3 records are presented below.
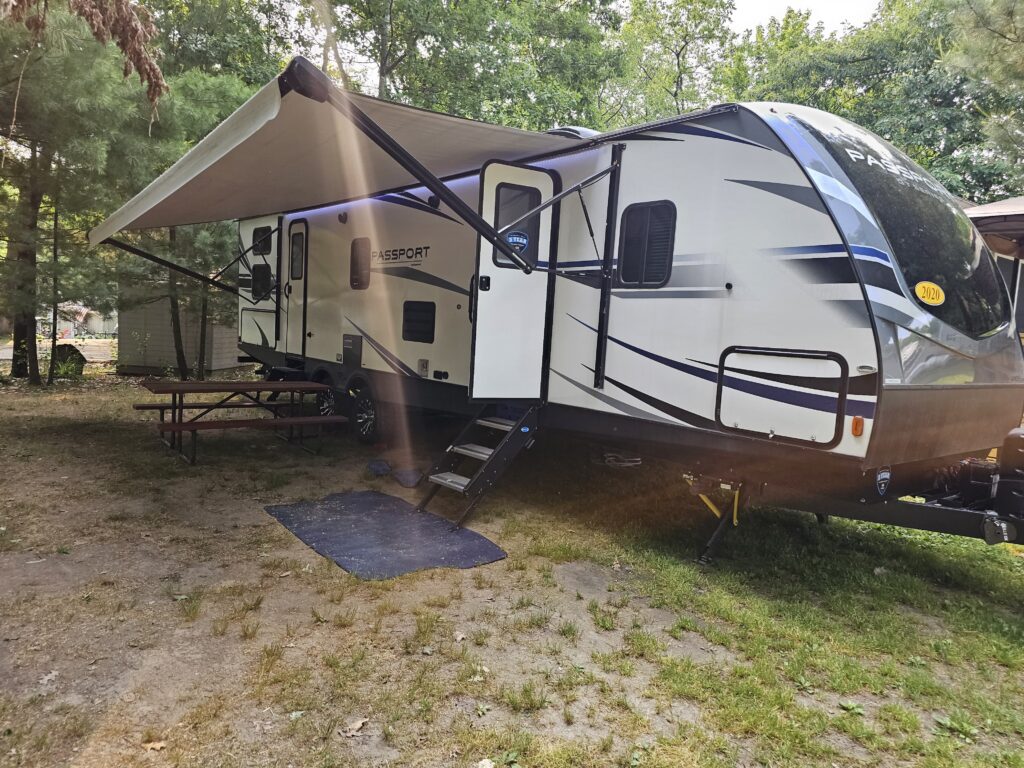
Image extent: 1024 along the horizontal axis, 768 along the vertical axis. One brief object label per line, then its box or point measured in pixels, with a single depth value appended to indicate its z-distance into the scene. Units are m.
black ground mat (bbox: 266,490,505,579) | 4.12
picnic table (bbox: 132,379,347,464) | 6.07
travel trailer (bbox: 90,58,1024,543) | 3.44
